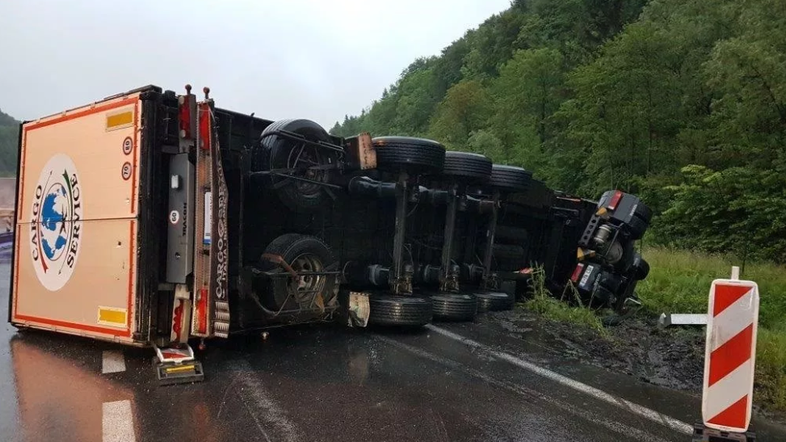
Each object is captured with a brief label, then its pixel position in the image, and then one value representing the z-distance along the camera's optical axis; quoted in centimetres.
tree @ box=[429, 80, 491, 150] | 4266
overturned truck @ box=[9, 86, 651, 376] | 439
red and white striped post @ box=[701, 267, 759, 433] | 286
